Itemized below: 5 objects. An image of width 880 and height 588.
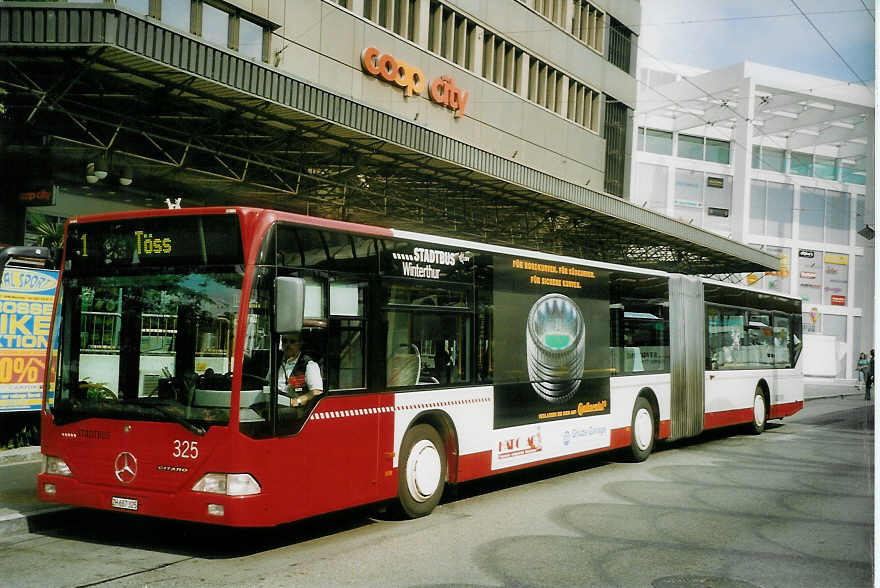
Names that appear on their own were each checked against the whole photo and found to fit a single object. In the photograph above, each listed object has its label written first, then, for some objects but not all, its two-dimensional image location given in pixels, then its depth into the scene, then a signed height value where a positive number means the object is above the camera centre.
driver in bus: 7.29 -0.42
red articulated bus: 7.07 -0.40
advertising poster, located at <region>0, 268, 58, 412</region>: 11.25 -0.22
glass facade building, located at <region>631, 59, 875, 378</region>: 43.72 +9.24
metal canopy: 11.17 +3.27
